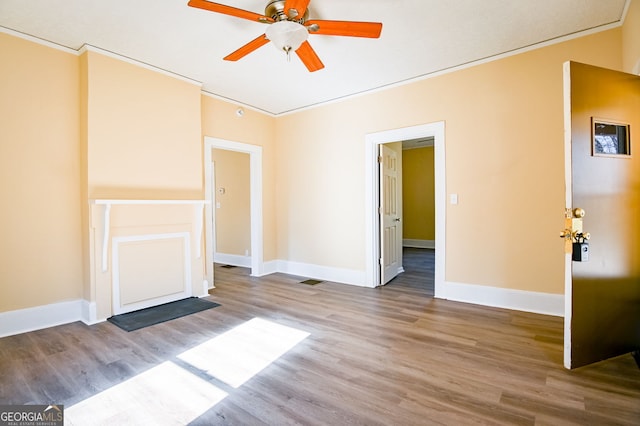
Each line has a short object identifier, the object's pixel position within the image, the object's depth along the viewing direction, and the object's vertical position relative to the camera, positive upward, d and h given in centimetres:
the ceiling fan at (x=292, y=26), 206 +137
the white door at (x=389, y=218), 446 -13
